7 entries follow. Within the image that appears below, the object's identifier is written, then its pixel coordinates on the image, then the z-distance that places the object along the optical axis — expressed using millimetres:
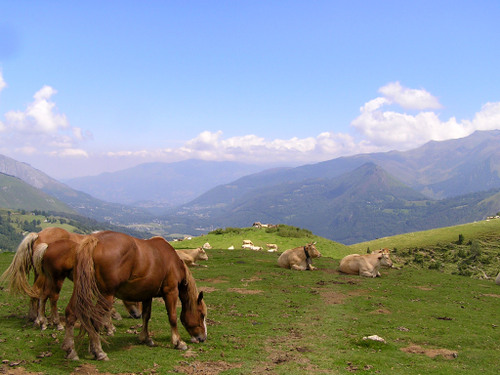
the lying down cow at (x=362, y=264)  24859
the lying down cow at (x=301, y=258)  26234
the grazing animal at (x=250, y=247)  38375
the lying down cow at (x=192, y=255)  25469
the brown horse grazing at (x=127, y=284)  8023
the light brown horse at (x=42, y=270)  10172
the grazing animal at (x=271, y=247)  38725
